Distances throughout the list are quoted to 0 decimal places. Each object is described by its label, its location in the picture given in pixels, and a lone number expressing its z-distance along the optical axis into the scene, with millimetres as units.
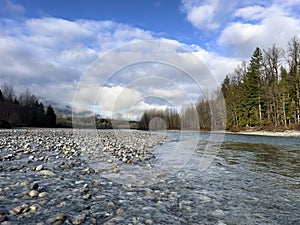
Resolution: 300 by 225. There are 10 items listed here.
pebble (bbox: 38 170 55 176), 5091
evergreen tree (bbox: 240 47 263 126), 39406
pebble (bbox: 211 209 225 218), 3176
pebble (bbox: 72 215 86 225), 2678
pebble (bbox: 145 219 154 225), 2816
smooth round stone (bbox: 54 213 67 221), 2718
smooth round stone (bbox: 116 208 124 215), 3090
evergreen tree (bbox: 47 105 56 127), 66438
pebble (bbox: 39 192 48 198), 3554
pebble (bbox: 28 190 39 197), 3548
